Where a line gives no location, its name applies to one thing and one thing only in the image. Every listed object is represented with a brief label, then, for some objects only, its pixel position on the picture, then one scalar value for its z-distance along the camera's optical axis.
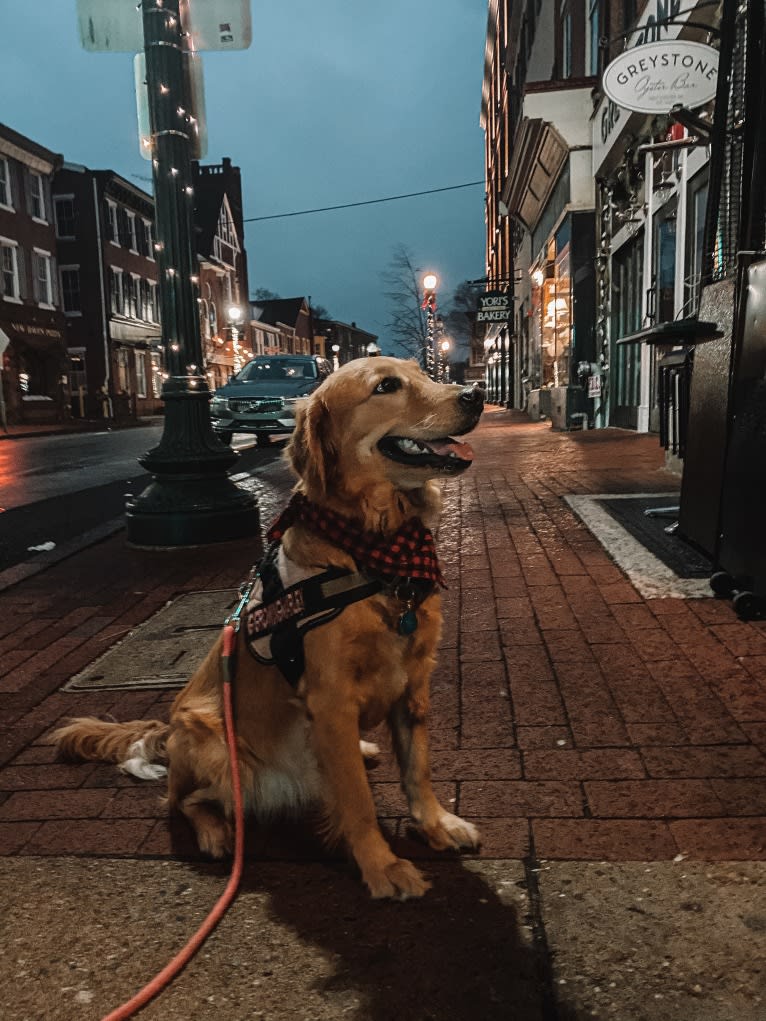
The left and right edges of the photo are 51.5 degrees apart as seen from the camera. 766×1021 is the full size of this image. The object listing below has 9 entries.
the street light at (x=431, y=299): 26.59
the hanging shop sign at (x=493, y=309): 29.89
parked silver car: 16.31
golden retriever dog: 2.09
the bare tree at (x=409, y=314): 45.62
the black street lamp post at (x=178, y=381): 6.14
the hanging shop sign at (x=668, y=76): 9.63
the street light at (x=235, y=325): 53.78
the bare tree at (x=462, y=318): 70.88
